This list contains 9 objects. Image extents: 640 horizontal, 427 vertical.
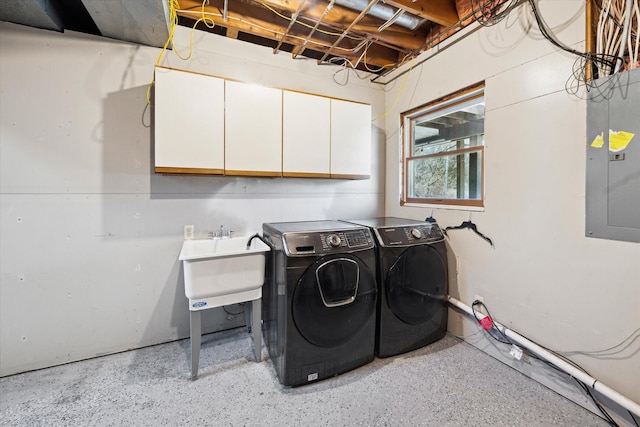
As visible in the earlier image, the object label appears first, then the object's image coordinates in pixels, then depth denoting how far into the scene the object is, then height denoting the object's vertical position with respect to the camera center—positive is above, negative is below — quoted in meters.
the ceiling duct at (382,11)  1.99 +1.60
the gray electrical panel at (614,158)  1.29 +0.29
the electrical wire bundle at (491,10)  1.78 +1.45
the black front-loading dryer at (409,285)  1.91 -0.56
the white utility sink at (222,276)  1.65 -0.44
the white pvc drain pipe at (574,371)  1.30 -0.90
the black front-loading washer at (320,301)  1.62 -0.60
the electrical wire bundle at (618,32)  1.30 +0.95
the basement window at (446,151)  2.13 +0.57
